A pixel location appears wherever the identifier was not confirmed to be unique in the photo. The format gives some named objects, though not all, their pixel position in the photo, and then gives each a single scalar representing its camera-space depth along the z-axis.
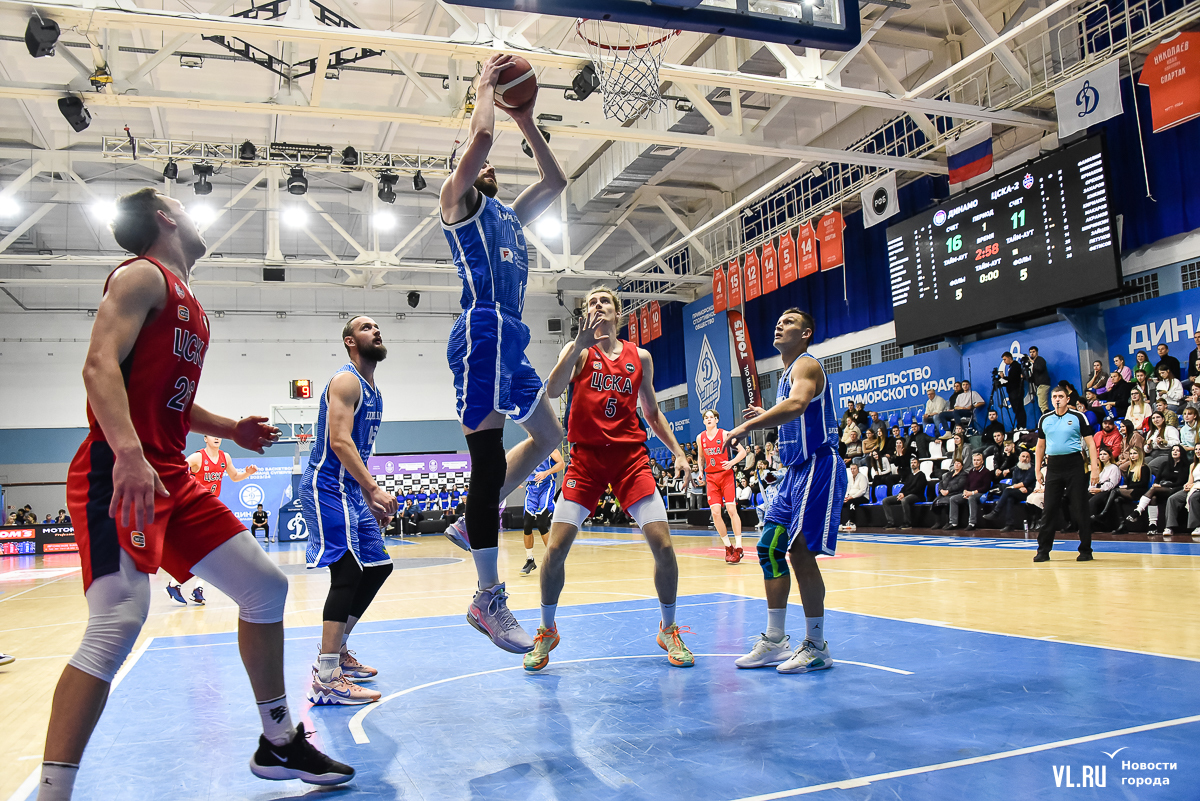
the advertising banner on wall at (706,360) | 22.52
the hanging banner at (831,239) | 16.66
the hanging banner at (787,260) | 17.89
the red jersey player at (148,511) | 2.09
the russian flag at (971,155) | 14.86
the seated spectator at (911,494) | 14.75
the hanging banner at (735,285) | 20.23
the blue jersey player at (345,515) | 3.69
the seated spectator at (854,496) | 16.03
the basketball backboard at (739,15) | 5.69
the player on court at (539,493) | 10.45
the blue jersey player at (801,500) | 3.92
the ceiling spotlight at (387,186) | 18.00
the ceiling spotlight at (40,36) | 9.94
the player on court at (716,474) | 11.20
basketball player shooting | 3.50
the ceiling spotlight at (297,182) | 17.38
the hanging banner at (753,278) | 19.14
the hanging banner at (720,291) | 20.98
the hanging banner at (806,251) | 17.22
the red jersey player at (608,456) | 4.28
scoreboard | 12.40
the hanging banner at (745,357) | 21.47
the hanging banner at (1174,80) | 10.89
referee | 7.98
